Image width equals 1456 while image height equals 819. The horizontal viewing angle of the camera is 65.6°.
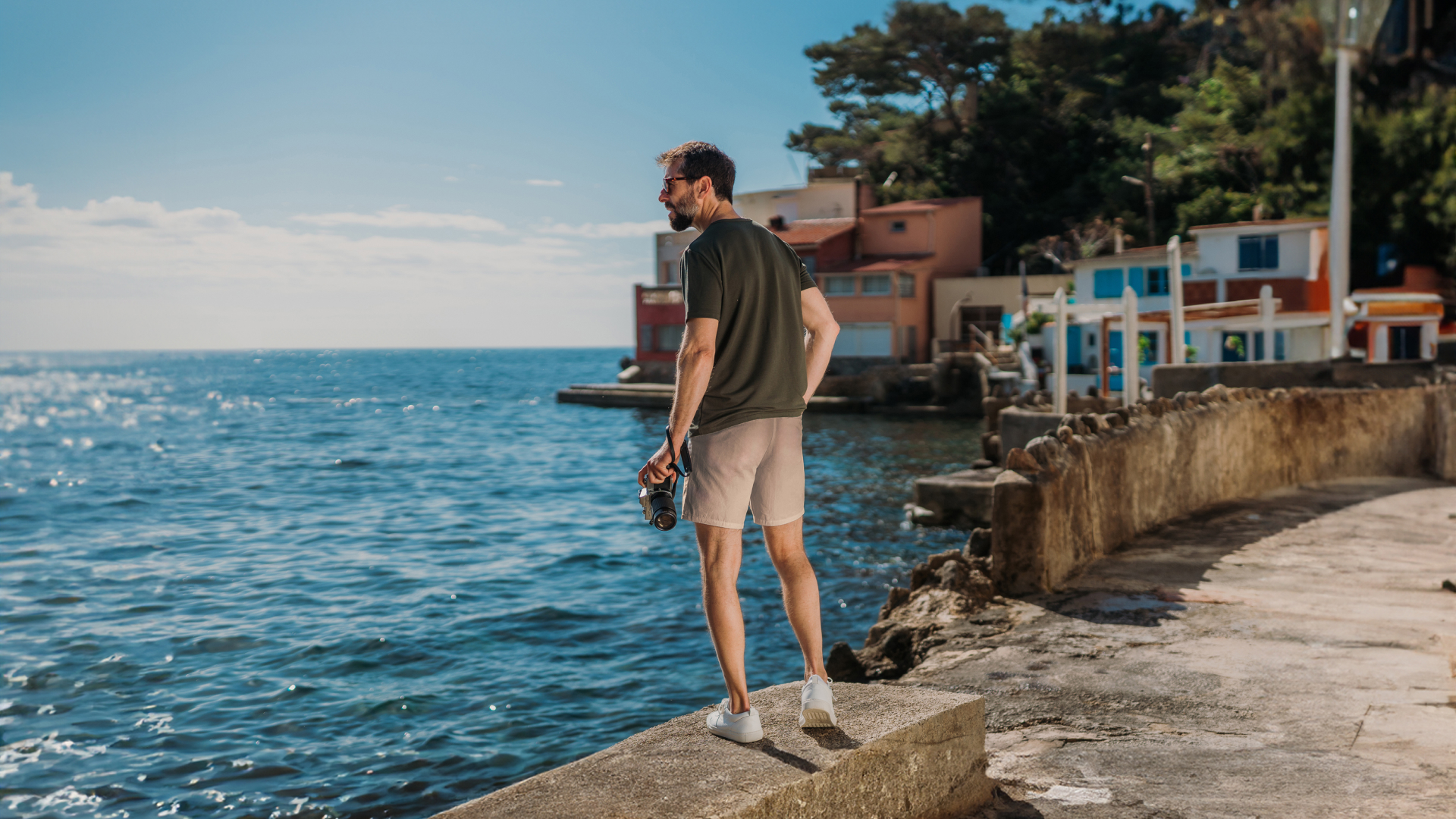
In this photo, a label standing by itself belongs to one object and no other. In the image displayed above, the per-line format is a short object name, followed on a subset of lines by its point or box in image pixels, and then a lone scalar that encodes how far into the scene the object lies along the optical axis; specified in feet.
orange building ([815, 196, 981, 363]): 168.66
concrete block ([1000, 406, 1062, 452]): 66.59
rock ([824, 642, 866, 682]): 24.02
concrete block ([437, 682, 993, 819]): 9.56
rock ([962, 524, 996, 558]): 27.94
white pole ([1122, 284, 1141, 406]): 59.52
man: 11.01
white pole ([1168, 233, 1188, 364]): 61.62
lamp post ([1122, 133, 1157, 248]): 143.91
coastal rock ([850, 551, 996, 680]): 22.98
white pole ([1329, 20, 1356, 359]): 64.85
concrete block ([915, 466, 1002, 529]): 61.31
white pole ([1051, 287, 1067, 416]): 66.08
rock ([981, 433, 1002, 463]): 75.82
